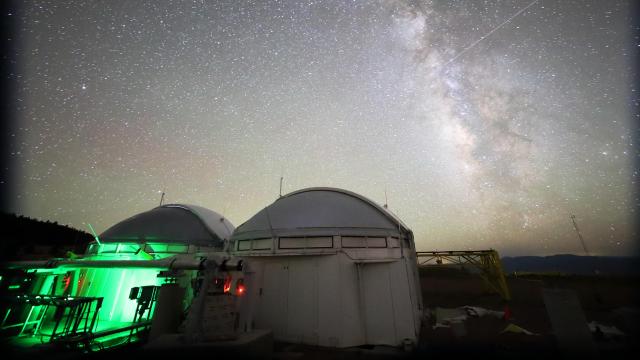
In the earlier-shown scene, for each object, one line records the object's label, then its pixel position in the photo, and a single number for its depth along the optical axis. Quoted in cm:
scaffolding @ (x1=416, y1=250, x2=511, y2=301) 2527
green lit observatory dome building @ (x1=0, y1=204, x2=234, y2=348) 1138
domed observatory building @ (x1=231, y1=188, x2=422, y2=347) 1226
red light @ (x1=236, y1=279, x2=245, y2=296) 1108
